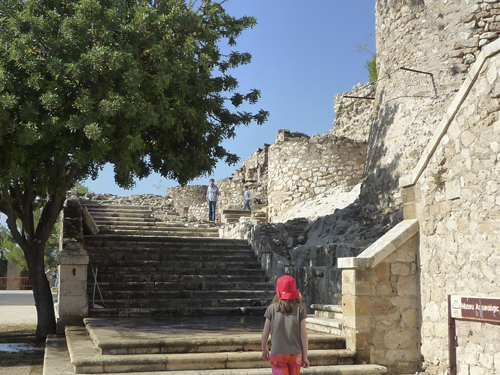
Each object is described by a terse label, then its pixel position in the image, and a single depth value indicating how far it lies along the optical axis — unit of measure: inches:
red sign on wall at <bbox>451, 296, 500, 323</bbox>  205.0
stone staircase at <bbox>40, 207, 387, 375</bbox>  248.4
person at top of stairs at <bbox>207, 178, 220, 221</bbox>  821.2
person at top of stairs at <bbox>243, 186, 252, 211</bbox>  870.8
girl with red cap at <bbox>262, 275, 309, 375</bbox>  187.3
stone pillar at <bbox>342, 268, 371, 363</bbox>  260.7
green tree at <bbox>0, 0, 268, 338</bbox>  331.3
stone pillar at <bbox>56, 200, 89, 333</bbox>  383.6
